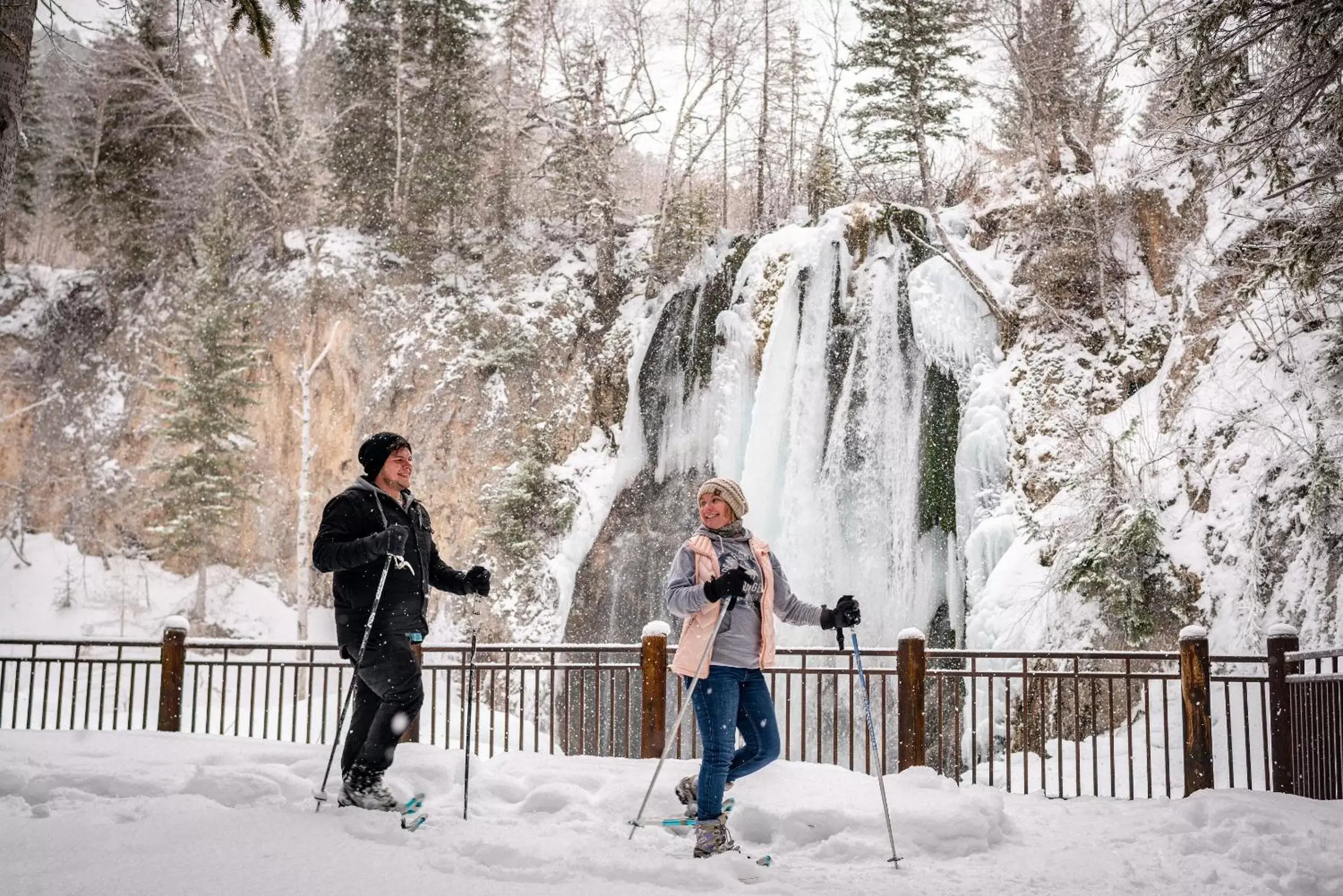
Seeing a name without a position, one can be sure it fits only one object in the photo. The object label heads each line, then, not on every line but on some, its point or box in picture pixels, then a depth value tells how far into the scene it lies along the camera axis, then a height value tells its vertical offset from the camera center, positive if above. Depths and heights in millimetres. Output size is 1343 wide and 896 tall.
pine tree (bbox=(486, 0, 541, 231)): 20797 +10770
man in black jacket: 3850 -205
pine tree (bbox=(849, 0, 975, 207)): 17578 +9676
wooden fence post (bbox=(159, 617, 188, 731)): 7629 -1127
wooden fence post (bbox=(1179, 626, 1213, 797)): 6098 -1067
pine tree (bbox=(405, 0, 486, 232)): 20250 +9812
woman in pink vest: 3705 -382
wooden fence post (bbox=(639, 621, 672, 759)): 6680 -1077
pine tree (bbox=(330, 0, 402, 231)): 20594 +9947
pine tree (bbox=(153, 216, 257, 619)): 18656 +2559
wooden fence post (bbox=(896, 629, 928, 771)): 6344 -1011
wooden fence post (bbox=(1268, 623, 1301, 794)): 5922 -951
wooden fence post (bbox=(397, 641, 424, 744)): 6792 -1537
